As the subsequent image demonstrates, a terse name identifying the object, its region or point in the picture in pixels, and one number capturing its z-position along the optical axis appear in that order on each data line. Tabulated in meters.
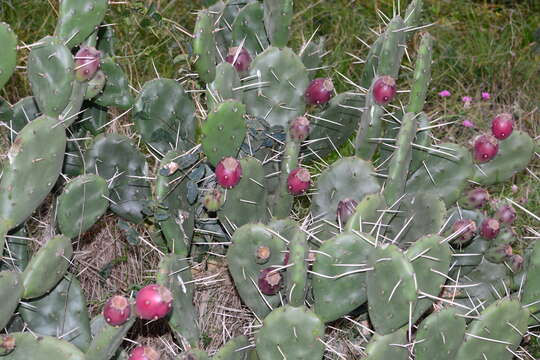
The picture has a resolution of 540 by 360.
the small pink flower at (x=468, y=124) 3.55
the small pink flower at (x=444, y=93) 3.76
